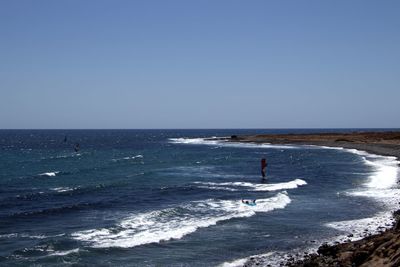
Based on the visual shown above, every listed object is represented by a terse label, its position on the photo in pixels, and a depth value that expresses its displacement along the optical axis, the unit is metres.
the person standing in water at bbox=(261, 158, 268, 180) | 46.36
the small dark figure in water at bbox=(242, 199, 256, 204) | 31.79
